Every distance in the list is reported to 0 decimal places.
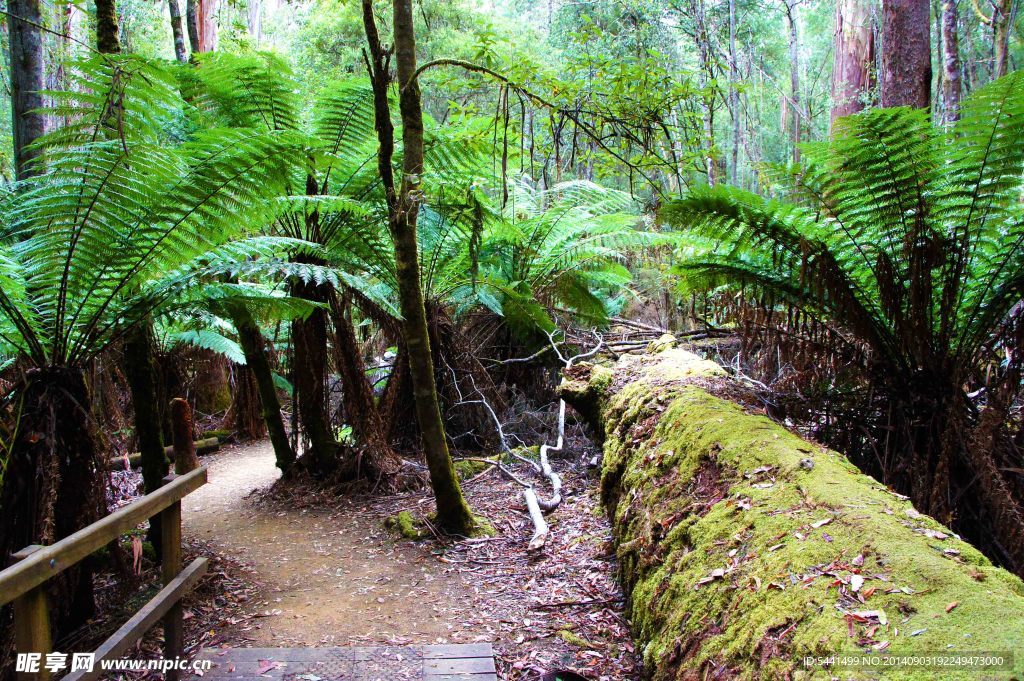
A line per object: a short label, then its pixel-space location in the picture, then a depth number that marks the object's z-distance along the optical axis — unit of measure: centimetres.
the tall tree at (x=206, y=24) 912
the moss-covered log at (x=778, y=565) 145
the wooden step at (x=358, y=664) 262
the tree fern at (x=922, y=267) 282
